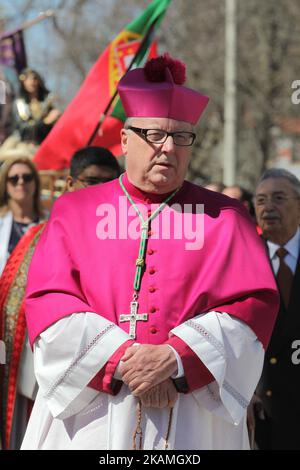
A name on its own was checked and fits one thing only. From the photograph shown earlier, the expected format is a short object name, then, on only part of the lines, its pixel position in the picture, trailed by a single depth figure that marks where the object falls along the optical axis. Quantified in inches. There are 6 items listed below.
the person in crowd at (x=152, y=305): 303.4
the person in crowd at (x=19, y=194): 497.0
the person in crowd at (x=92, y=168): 432.5
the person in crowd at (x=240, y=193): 622.3
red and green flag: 568.1
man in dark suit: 431.8
